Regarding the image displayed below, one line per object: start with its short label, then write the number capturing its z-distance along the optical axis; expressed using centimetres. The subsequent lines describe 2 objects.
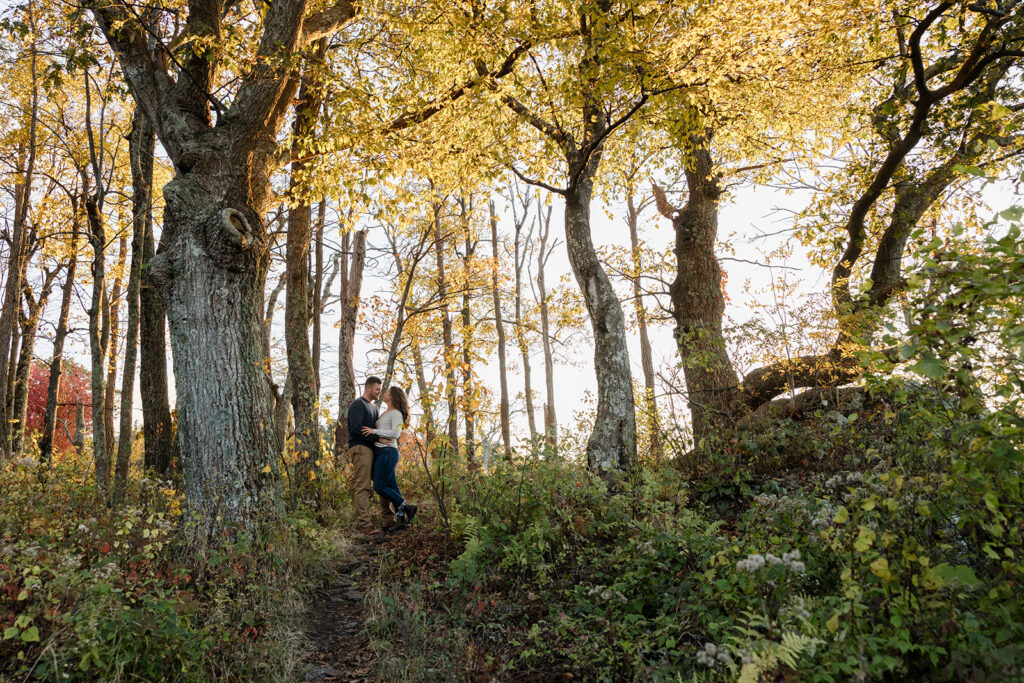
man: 815
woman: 788
